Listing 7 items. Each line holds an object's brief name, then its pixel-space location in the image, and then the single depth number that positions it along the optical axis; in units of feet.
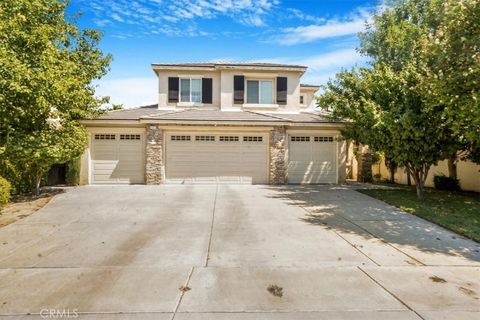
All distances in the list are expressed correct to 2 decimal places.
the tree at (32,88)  31.89
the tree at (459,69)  30.32
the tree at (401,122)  36.76
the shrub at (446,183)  52.65
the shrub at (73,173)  52.24
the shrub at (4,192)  32.63
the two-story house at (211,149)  52.80
